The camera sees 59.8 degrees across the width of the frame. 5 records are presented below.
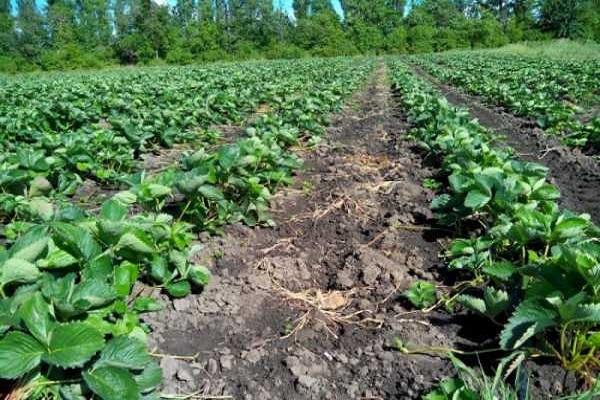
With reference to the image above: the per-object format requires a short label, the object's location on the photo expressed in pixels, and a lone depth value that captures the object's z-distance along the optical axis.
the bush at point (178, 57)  43.62
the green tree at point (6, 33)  49.25
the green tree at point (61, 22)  52.69
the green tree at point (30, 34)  47.88
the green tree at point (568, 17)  50.91
